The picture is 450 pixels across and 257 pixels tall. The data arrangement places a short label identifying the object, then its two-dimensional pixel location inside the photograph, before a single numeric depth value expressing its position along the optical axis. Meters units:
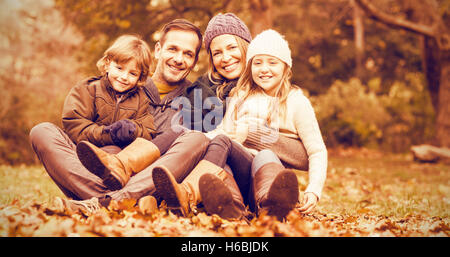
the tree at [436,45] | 9.62
